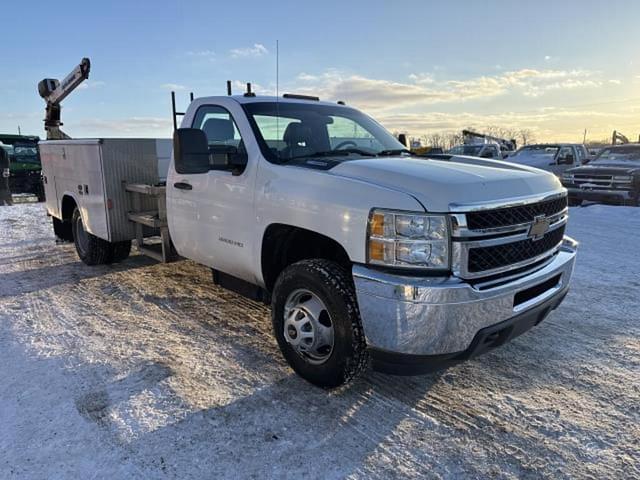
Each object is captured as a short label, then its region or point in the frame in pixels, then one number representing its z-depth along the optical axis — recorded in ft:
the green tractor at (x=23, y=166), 55.01
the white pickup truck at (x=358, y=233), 9.00
